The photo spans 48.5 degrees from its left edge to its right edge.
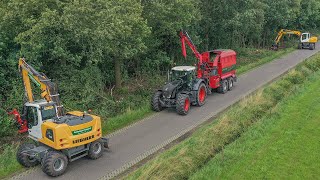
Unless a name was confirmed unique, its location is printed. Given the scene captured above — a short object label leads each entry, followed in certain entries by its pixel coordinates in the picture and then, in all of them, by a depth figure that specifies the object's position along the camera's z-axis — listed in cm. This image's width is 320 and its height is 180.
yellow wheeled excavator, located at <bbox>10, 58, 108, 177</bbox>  1275
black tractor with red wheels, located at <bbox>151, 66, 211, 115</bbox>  1944
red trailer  2294
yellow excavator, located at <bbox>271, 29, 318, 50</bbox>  4456
